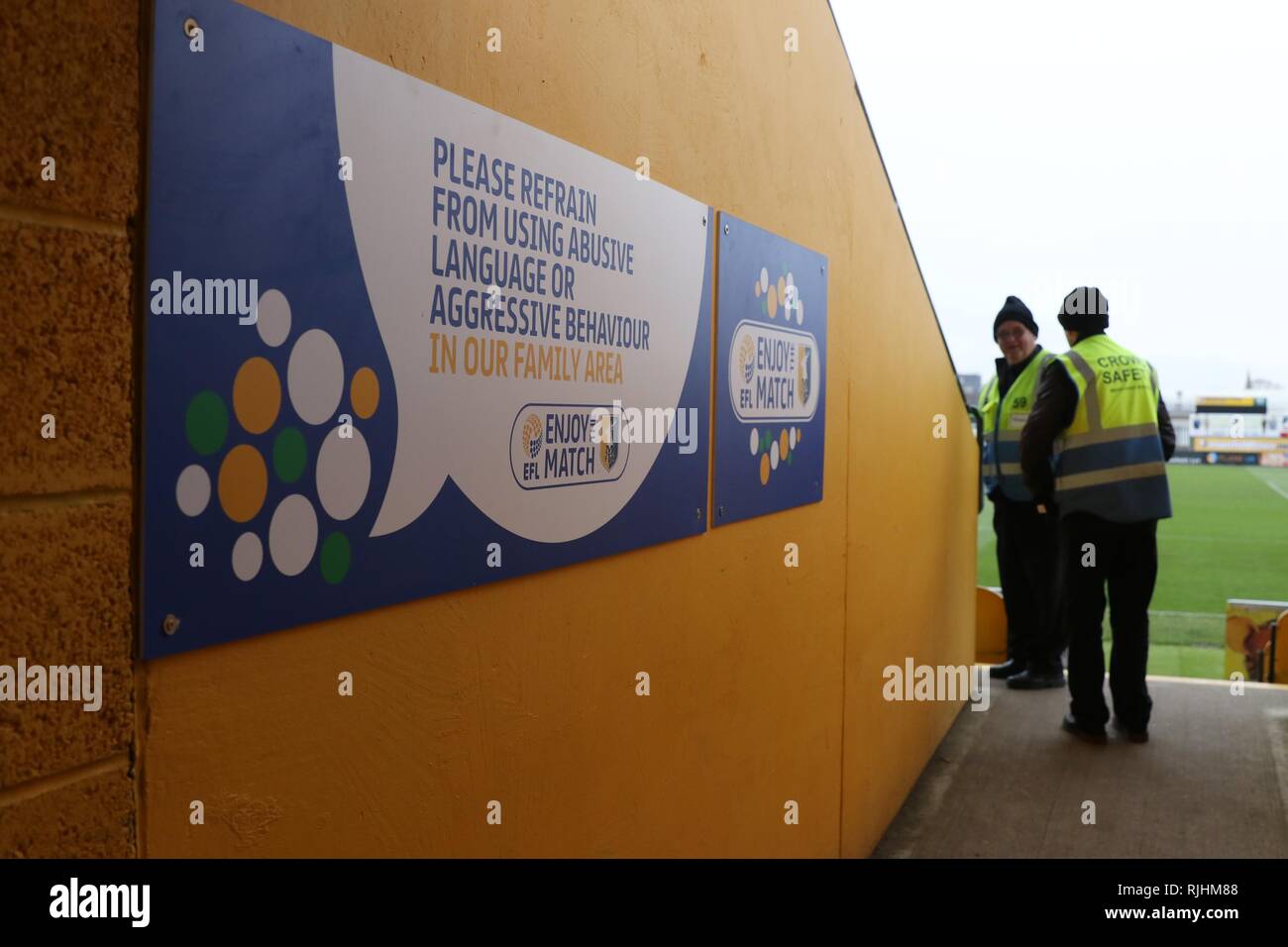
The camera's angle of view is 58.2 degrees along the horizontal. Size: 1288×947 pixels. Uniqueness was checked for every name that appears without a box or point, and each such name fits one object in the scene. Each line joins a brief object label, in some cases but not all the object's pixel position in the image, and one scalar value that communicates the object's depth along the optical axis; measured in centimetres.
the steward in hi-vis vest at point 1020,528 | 551
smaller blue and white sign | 228
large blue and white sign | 107
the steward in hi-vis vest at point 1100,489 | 438
